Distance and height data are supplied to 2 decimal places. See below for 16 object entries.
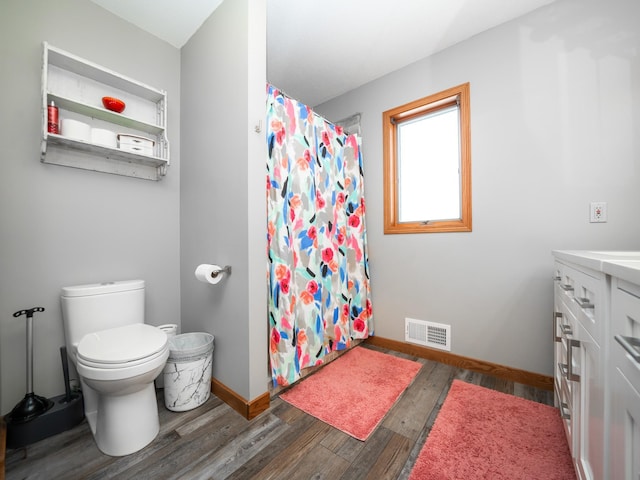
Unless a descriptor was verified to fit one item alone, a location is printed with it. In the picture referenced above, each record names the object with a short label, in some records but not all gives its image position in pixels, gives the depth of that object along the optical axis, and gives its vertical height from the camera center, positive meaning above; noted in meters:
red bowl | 1.54 +0.82
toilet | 1.09 -0.49
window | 1.92 +0.60
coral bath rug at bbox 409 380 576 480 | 1.06 -0.94
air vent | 1.98 -0.75
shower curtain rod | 2.45 +1.16
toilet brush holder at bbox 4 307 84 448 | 1.20 -0.81
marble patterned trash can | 1.44 -0.75
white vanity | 0.50 -0.32
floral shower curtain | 1.60 +0.00
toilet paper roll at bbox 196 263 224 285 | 1.45 -0.18
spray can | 1.35 +0.64
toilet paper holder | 1.47 -0.17
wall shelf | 1.41 +0.76
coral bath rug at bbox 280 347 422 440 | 1.38 -0.94
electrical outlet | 1.46 +0.13
